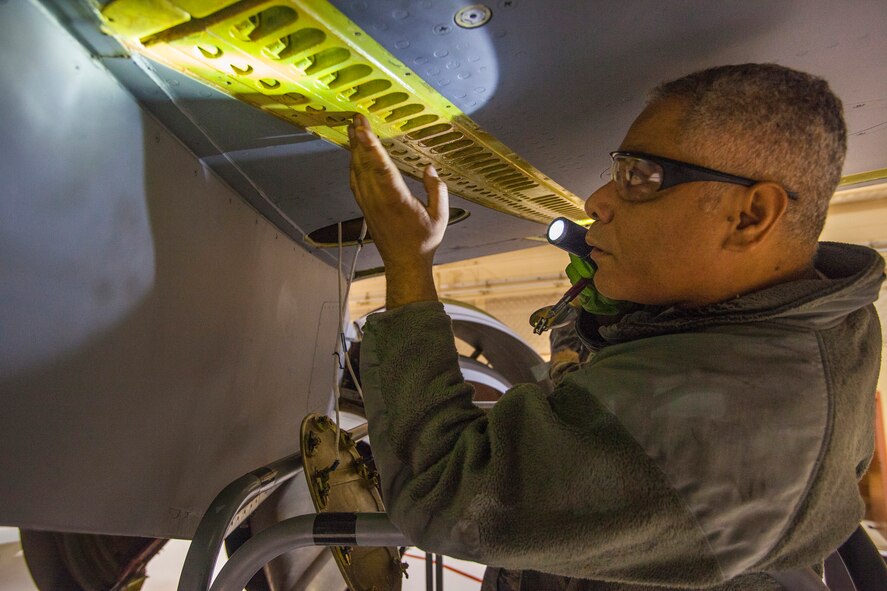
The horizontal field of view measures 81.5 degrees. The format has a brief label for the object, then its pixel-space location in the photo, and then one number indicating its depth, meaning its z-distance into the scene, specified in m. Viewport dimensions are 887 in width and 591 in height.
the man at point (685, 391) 0.54
